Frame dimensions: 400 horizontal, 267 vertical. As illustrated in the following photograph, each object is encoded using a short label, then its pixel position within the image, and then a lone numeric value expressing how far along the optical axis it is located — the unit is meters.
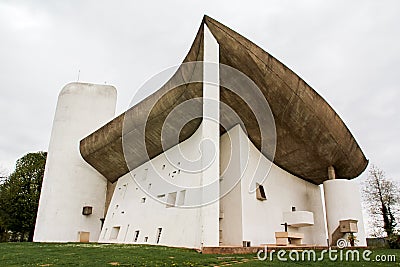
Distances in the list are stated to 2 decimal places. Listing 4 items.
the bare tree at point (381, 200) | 22.84
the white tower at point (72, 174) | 20.73
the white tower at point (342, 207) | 16.50
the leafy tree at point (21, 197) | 25.50
